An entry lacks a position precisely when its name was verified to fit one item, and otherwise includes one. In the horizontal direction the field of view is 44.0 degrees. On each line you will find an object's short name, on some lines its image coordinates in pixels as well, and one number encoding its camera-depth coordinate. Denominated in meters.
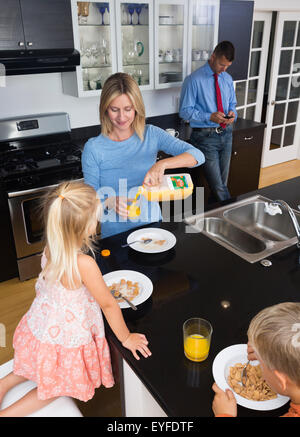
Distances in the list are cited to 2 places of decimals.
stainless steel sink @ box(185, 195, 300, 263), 1.71
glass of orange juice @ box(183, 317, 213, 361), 1.09
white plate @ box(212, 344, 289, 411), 0.98
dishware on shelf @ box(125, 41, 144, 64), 3.15
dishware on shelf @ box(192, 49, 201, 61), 3.54
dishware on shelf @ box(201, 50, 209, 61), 3.57
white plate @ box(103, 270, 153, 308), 1.33
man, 3.21
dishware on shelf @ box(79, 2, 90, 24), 2.75
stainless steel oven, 2.60
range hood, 2.48
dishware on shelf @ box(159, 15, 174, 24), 3.21
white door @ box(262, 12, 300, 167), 4.41
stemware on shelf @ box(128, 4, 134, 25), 2.99
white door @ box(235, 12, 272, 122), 4.30
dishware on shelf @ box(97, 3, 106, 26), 2.84
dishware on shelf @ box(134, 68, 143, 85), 3.27
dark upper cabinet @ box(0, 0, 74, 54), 2.44
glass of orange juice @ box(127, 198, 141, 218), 1.64
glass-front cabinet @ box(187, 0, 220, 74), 3.35
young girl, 1.17
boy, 0.89
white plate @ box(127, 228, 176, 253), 1.64
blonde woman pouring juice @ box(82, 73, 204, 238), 1.66
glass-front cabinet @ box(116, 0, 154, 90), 2.99
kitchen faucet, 1.63
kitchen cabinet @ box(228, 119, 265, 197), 3.63
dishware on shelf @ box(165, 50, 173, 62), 3.38
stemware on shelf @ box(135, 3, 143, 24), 3.02
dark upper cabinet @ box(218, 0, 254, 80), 3.46
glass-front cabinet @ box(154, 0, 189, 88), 3.19
